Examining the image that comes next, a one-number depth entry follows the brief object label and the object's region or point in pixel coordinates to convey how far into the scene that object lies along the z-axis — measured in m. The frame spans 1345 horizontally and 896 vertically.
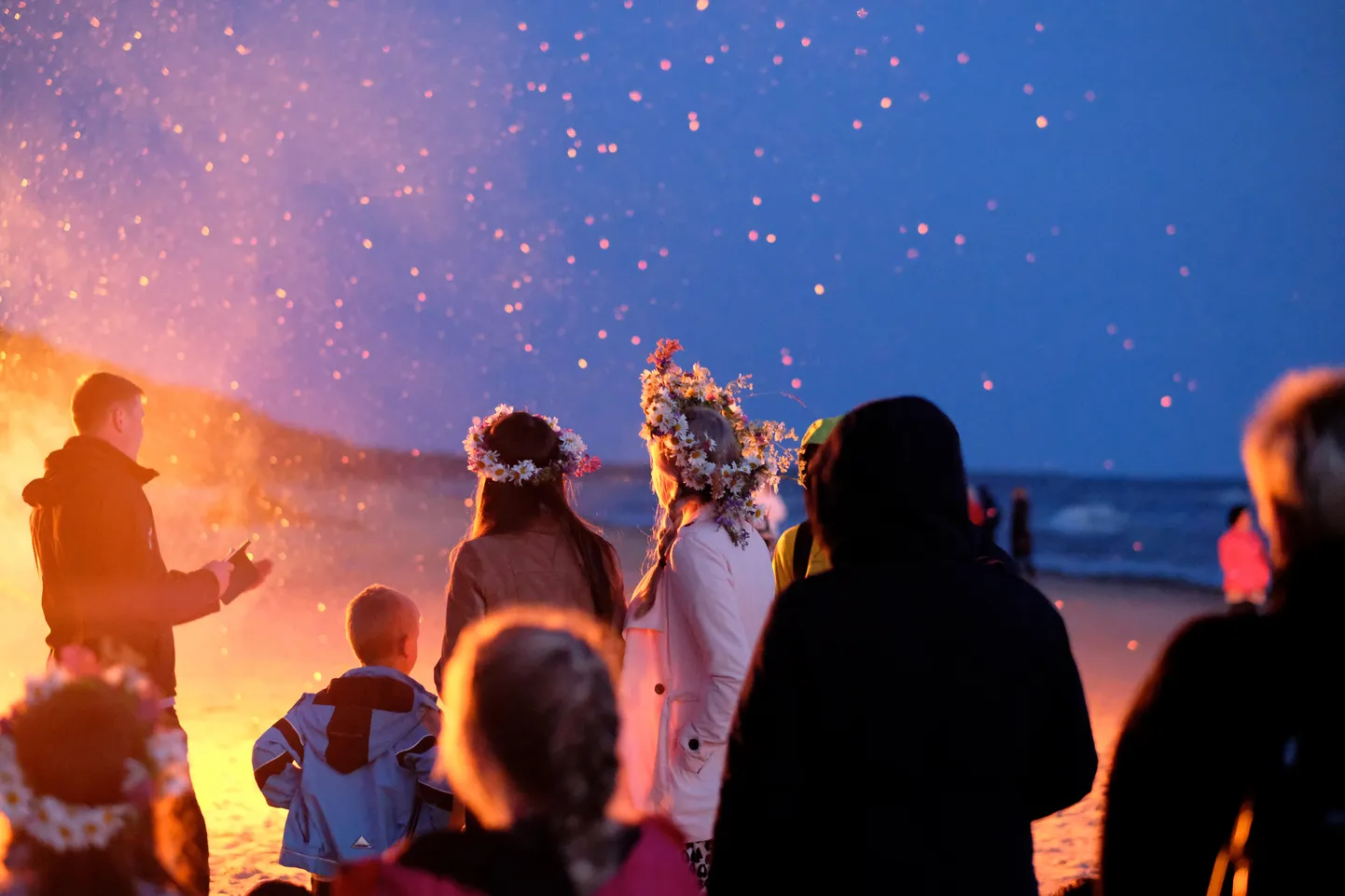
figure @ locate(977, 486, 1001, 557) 19.88
